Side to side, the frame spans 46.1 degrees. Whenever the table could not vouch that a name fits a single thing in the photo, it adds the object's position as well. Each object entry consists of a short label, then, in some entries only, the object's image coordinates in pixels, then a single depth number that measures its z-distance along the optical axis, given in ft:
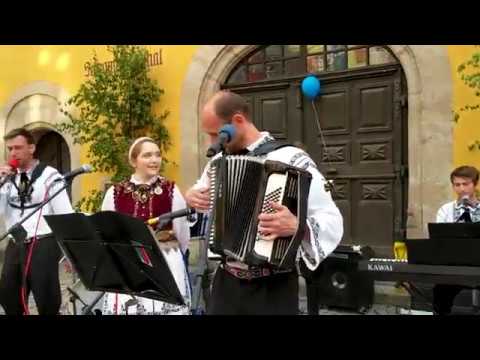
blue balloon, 22.85
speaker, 17.26
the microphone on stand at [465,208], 15.48
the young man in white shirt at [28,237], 14.30
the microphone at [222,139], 7.49
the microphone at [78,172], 11.79
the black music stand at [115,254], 8.45
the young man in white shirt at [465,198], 15.35
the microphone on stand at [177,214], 9.34
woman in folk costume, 12.13
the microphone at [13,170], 13.06
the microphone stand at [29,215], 12.85
